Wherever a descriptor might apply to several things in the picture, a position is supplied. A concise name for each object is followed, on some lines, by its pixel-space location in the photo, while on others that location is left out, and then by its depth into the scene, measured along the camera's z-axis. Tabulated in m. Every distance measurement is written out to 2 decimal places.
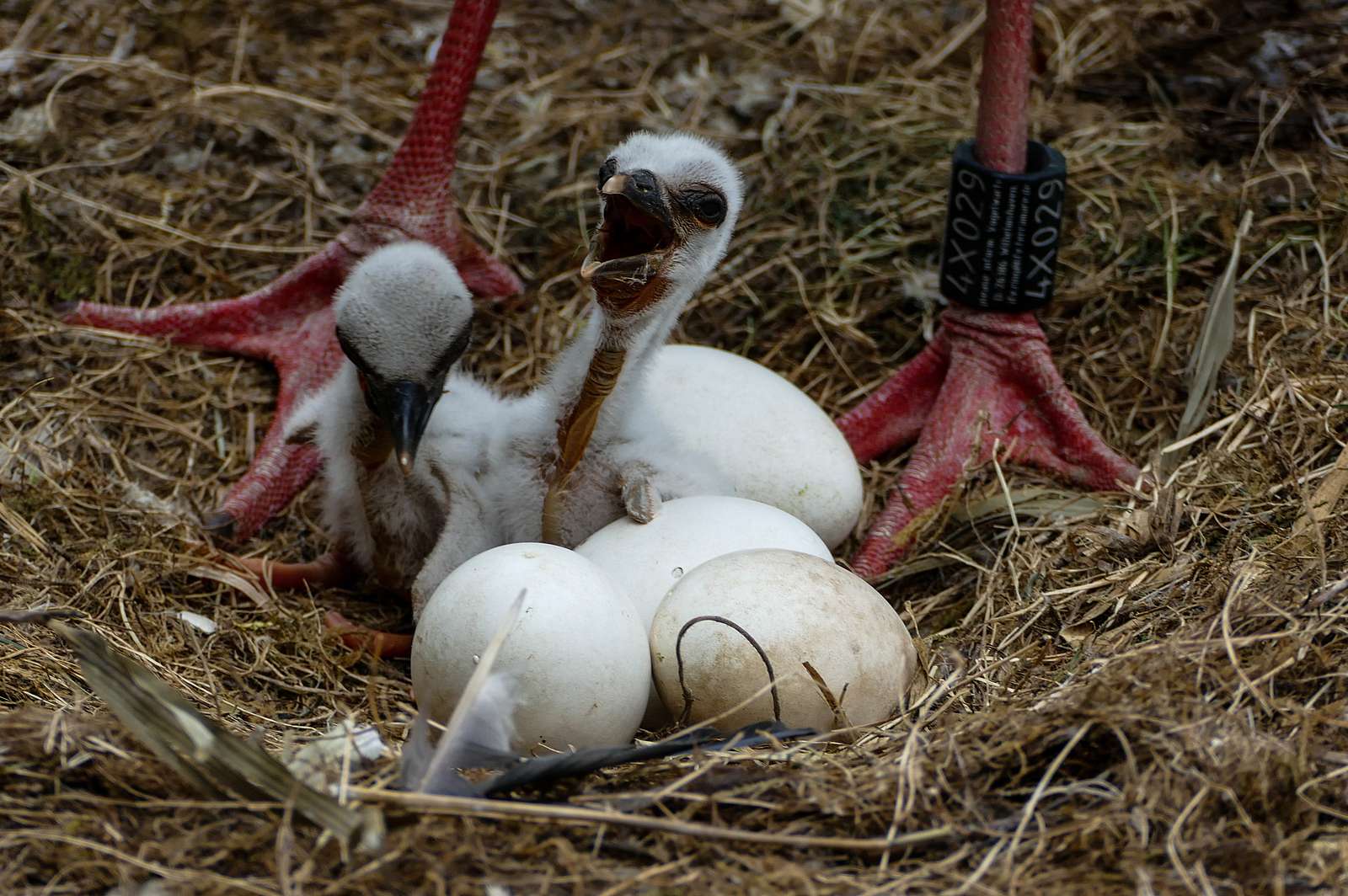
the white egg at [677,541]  4.57
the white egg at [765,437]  5.30
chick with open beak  4.70
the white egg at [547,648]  4.01
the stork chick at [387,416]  4.68
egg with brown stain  4.12
